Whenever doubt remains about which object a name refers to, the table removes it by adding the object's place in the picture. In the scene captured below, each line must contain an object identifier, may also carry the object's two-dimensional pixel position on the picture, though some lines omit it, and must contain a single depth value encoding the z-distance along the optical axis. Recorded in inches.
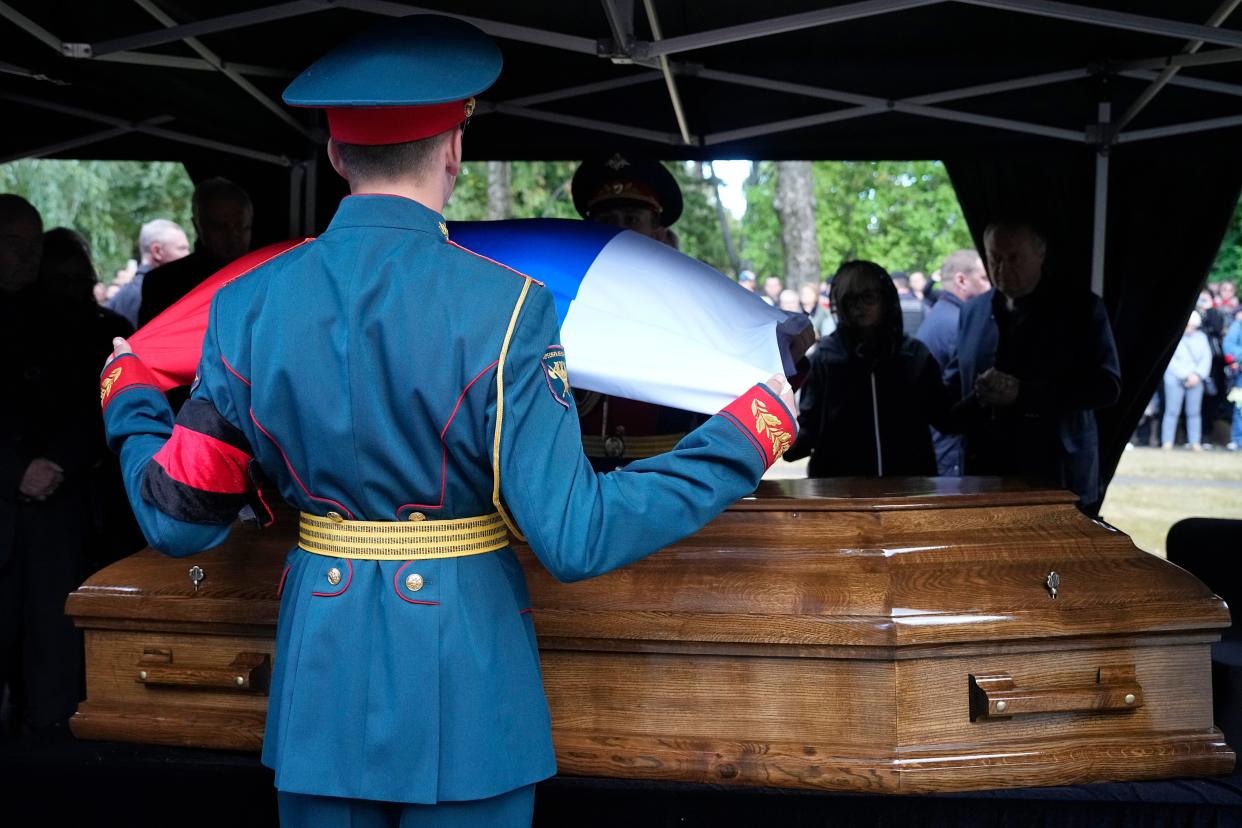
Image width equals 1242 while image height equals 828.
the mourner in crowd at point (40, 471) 127.8
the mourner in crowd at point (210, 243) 166.6
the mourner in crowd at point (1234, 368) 475.2
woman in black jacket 156.5
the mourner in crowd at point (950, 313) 225.6
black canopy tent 130.3
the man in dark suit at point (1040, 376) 155.2
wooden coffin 83.4
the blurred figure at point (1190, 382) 454.0
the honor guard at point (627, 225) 121.2
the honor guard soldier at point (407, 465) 58.1
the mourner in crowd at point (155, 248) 235.6
